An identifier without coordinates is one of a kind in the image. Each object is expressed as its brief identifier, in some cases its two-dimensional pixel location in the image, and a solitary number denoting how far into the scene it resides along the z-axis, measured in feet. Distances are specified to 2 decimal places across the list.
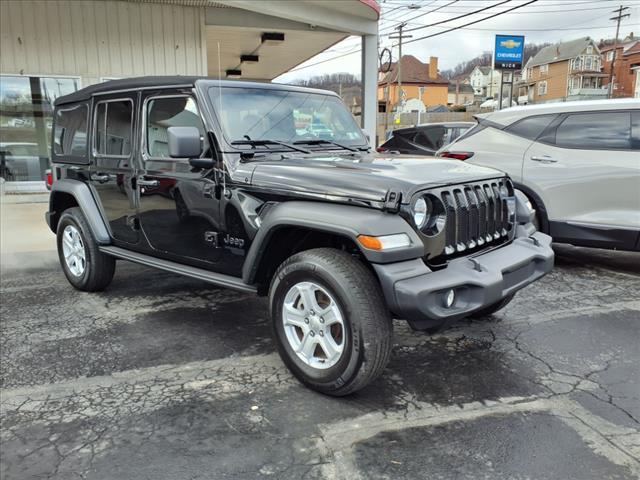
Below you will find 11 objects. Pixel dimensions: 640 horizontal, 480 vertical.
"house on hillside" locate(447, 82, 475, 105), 322.06
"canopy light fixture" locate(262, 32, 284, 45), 42.22
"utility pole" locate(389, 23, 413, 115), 140.75
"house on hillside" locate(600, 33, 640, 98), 178.40
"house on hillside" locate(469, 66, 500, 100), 342.23
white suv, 16.96
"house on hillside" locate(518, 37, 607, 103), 242.78
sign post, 49.42
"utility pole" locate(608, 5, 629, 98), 170.05
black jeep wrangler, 9.04
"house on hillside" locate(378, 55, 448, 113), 263.49
